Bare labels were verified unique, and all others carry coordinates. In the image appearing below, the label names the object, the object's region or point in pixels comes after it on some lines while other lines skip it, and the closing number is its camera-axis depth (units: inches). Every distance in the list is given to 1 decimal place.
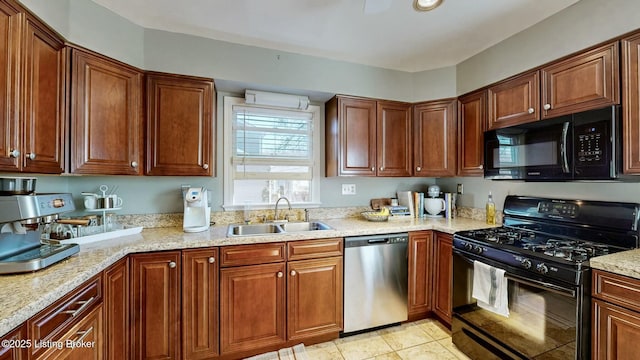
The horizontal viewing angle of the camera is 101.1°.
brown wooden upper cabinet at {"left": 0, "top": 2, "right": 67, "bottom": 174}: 49.1
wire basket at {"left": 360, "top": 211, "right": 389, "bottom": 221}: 102.6
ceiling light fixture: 57.5
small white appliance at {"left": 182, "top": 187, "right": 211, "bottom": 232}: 82.1
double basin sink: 93.0
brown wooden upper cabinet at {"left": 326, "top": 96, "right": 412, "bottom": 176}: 101.5
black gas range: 55.5
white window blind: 100.0
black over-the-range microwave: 61.2
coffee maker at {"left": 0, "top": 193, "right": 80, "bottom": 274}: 44.0
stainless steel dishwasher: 87.2
